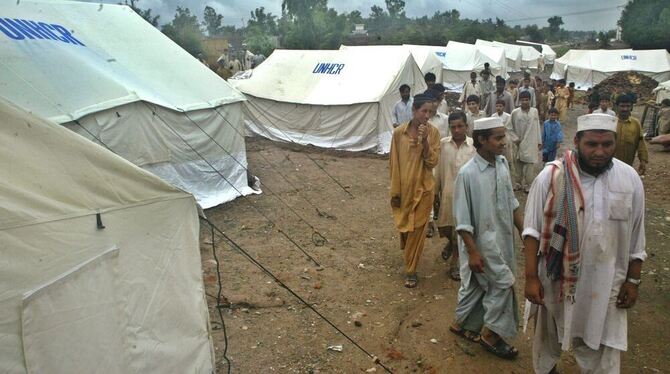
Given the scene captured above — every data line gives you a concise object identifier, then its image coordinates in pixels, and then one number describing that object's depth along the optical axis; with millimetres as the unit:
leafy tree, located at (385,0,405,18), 78244
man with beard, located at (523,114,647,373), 2416
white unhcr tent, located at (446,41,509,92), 25734
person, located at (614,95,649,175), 5773
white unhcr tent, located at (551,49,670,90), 26172
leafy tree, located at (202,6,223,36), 73000
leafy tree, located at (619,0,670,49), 35281
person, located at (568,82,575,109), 17422
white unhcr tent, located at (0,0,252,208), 5695
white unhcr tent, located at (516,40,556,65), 45694
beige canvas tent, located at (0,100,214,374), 2145
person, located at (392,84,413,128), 7961
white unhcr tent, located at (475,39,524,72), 36250
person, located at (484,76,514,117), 8805
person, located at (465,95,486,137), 6816
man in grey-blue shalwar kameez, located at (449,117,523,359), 3232
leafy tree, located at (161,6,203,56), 29844
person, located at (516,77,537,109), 11561
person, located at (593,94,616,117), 6867
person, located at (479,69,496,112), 13047
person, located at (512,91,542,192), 7324
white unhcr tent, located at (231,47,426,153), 11250
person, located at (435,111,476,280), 4699
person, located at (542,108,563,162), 7590
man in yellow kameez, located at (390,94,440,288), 4496
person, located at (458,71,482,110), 12633
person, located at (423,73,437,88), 8368
